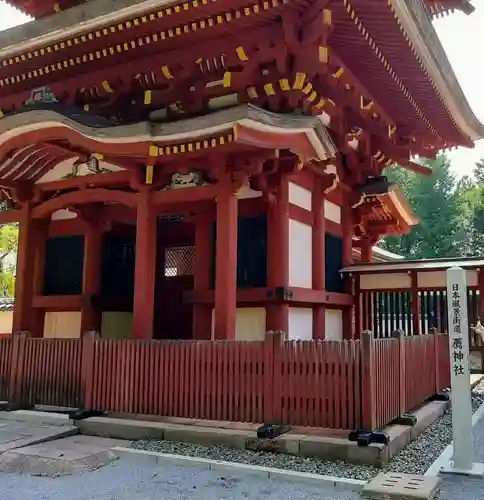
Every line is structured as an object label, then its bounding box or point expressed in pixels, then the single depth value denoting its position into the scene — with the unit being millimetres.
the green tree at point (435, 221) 32844
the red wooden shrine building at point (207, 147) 6727
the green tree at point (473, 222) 31531
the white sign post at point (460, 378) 5043
